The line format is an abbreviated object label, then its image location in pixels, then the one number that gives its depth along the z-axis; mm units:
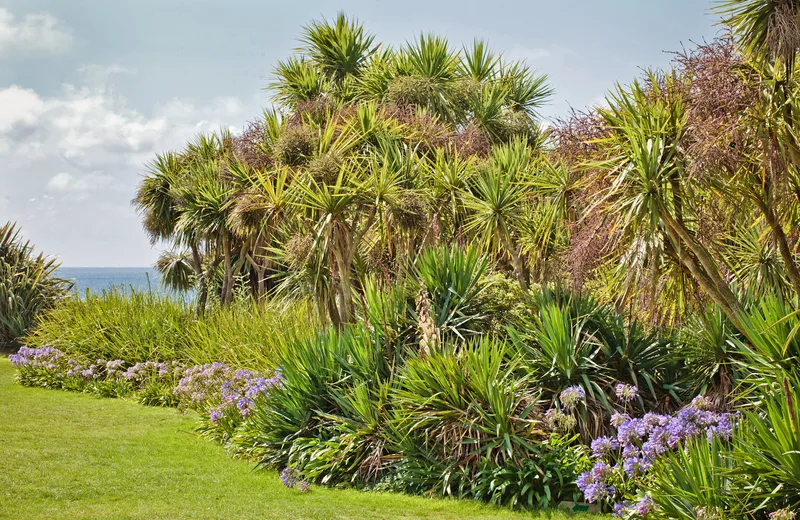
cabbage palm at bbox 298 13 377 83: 24375
